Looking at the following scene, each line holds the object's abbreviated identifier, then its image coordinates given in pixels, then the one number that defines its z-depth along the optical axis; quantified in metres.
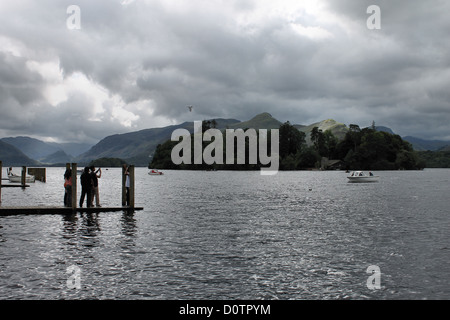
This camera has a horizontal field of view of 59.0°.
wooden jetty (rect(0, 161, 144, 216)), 31.11
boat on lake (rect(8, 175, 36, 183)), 88.34
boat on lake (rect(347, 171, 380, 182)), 104.19
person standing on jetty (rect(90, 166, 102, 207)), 31.59
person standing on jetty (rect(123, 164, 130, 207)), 34.50
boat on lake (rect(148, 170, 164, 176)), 174.99
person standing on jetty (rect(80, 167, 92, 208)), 31.08
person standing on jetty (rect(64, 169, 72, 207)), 32.91
